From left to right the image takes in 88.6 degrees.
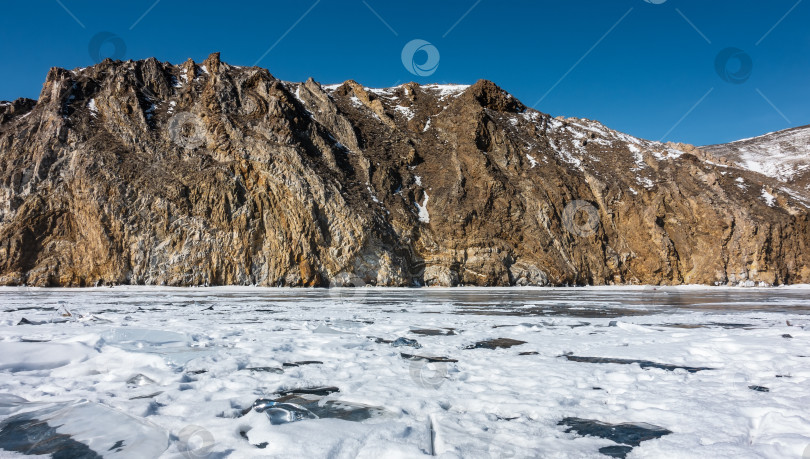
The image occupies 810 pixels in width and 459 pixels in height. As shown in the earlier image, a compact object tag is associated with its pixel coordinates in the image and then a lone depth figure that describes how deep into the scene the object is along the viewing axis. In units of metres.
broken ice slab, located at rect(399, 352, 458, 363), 6.27
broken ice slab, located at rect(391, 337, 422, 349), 7.53
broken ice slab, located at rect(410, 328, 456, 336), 9.02
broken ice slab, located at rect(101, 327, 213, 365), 6.28
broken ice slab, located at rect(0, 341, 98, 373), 5.57
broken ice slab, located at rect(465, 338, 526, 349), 7.43
